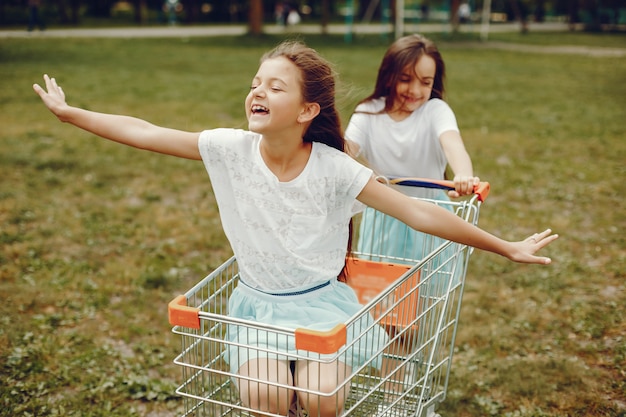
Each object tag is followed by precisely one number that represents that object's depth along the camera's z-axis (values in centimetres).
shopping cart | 219
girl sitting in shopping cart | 253
